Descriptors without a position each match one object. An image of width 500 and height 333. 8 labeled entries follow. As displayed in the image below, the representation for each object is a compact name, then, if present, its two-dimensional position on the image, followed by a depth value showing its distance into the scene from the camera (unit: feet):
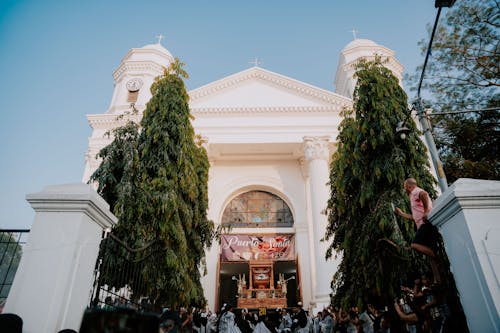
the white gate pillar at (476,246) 8.23
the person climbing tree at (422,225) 10.43
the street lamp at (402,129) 19.98
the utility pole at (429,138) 21.08
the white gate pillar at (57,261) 8.86
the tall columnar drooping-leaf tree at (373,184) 19.22
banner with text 51.19
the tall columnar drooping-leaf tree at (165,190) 20.71
